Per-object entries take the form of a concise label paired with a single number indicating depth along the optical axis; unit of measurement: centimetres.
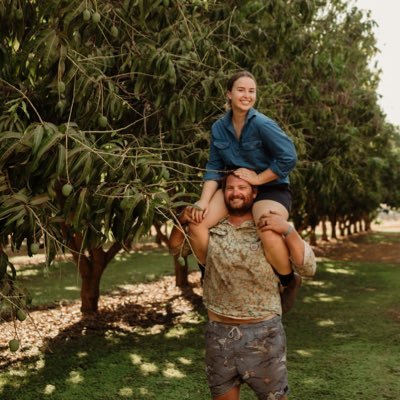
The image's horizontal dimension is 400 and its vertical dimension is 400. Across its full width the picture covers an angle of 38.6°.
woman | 311
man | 310
